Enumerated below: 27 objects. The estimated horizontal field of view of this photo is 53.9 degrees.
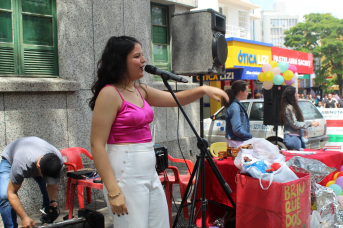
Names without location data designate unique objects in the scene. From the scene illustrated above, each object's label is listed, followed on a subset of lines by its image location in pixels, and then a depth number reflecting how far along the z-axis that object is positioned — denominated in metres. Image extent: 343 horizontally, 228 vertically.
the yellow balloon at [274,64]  6.82
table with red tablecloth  3.75
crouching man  3.19
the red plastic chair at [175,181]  3.96
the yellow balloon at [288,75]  6.69
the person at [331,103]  17.42
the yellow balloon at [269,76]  6.58
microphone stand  2.85
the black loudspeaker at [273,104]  6.49
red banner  17.31
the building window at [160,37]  7.20
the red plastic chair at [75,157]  4.84
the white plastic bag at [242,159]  3.27
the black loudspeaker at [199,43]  4.55
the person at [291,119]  5.48
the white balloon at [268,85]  6.57
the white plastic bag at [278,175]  3.03
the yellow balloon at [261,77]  6.66
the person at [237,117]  4.49
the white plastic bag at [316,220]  3.49
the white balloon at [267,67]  6.72
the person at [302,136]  5.57
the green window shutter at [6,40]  4.76
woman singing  1.94
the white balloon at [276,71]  6.62
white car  7.84
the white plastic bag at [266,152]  3.38
